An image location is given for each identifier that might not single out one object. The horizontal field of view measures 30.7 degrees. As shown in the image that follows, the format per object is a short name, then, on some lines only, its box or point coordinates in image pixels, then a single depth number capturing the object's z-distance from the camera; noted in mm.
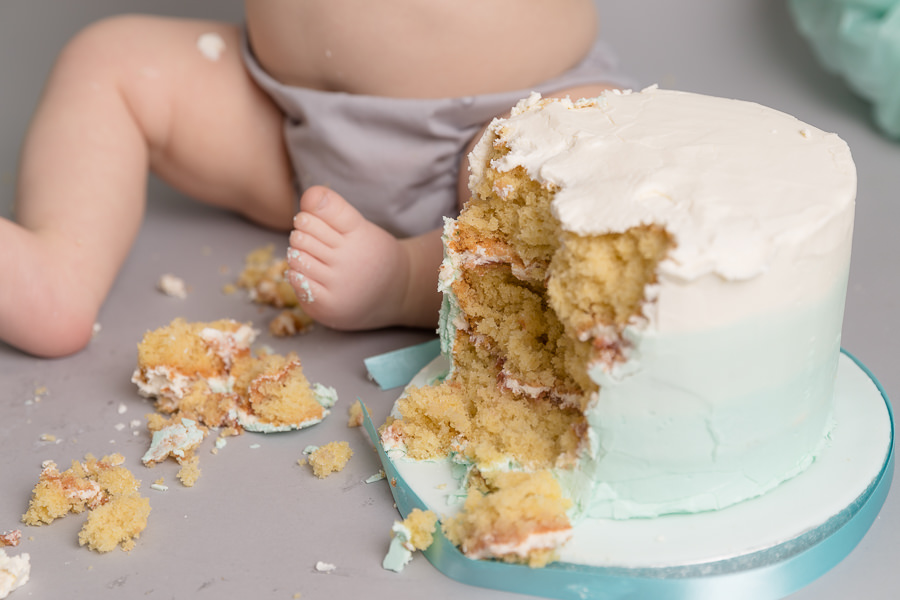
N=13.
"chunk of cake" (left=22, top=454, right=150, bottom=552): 596
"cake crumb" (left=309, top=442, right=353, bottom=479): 627
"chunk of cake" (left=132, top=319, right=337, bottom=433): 652
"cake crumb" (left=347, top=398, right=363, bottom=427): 654
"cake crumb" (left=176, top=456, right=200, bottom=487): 625
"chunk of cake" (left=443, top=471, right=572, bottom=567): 564
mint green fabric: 835
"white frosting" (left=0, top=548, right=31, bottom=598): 577
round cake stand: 565
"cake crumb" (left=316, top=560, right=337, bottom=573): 586
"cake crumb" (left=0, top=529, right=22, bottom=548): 597
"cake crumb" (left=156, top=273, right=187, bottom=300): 754
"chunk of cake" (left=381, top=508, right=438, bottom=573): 583
